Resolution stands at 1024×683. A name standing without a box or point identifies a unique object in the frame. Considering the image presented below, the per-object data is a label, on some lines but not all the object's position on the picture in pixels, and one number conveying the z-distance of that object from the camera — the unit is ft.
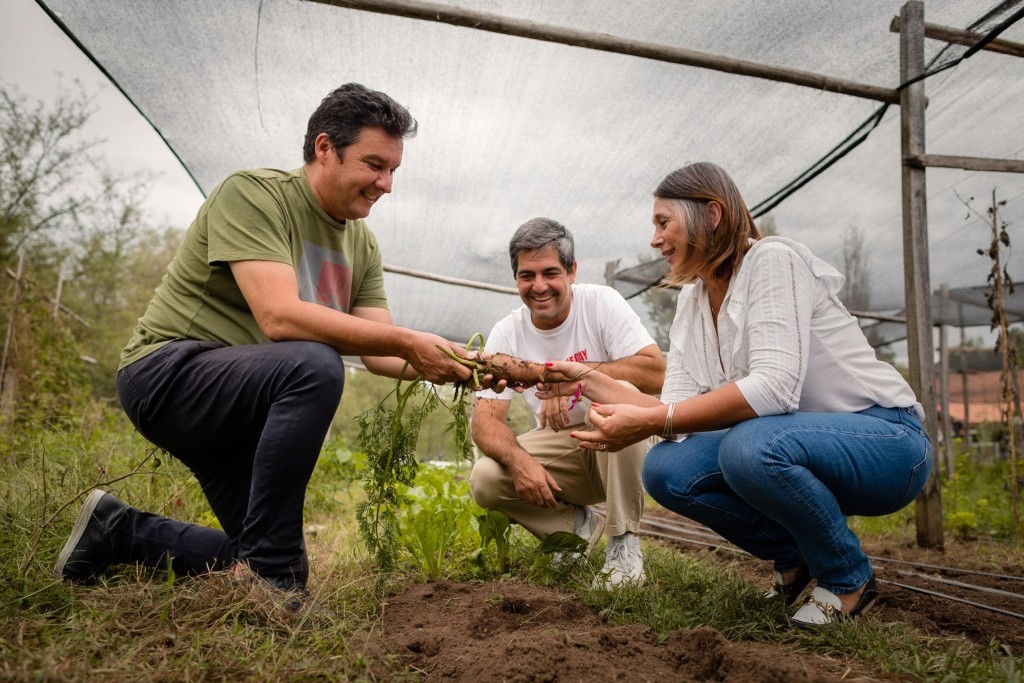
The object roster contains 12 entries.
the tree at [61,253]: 18.78
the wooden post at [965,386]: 25.39
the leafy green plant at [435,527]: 9.39
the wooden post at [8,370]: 18.10
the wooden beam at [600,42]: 9.91
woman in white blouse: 6.81
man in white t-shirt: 9.35
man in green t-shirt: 6.89
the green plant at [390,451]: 8.29
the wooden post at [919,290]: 11.87
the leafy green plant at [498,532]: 9.31
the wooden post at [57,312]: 20.96
